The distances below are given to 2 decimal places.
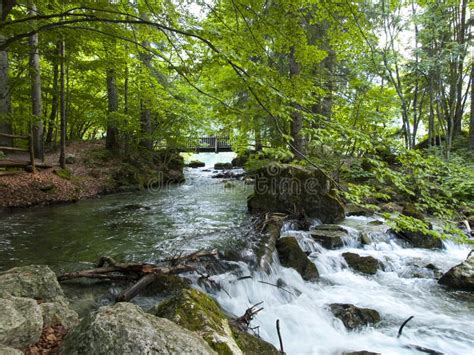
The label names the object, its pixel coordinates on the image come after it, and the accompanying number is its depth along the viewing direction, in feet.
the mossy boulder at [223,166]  88.48
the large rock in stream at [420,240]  25.37
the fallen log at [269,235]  18.66
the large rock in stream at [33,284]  9.66
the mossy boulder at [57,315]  8.60
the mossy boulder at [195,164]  101.55
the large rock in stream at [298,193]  30.78
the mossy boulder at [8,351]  6.06
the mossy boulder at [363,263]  20.84
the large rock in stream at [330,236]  23.84
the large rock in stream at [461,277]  18.01
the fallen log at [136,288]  12.63
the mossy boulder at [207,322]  8.52
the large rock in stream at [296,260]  19.34
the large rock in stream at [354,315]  14.67
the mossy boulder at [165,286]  14.21
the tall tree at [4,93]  33.89
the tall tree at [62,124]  38.21
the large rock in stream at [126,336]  6.31
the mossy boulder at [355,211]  33.60
